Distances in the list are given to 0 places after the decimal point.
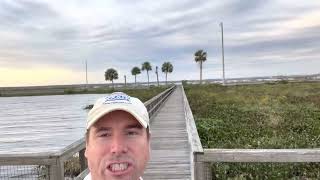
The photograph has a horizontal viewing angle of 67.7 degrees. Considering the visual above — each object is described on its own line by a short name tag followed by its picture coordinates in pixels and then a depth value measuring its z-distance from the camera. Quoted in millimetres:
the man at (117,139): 995
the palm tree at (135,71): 86317
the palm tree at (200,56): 66109
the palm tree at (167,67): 82734
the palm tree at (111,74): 79656
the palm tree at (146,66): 84358
